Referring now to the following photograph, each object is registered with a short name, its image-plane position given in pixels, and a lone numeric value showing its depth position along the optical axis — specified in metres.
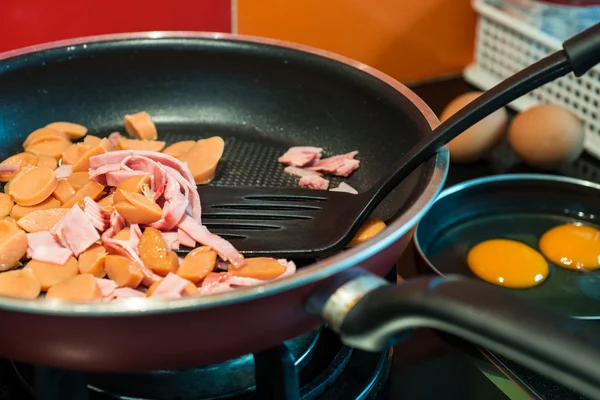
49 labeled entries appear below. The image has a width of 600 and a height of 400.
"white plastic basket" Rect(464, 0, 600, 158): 1.16
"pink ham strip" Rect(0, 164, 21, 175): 0.85
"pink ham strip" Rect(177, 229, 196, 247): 0.72
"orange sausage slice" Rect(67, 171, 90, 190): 0.83
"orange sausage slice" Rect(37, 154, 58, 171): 0.87
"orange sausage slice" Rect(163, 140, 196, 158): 0.91
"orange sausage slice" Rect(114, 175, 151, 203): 0.74
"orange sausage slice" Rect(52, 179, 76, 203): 0.81
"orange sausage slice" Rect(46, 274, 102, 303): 0.63
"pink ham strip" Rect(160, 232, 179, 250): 0.72
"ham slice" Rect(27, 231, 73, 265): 0.69
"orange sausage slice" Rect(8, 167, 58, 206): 0.79
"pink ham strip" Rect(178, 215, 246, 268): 0.69
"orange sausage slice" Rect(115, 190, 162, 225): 0.72
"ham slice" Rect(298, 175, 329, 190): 0.89
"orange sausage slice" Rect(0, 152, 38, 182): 0.87
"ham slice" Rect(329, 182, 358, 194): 0.88
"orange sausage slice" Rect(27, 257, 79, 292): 0.67
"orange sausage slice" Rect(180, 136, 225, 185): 0.88
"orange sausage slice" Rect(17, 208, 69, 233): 0.76
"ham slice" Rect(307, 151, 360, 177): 0.91
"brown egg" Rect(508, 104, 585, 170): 1.08
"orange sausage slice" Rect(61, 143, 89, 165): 0.87
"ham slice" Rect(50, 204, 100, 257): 0.71
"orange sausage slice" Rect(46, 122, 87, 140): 0.93
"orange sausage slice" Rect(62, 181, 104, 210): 0.78
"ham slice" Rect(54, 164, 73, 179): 0.86
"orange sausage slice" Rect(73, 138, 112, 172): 0.83
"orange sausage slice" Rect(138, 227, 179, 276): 0.68
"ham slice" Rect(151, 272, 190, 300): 0.61
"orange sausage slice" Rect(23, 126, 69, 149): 0.90
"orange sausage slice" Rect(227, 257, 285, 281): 0.67
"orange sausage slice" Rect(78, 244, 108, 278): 0.69
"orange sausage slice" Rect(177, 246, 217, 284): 0.67
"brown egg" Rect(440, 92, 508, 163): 1.12
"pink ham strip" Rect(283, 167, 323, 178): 0.91
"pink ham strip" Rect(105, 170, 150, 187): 0.77
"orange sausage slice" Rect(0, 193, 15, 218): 0.79
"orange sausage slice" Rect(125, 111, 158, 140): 0.94
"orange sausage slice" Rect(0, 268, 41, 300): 0.64
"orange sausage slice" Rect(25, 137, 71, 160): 0.88
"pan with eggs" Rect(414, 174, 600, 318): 0.90
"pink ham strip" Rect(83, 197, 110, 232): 0.74
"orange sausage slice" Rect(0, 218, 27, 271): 0.70
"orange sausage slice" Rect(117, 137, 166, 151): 0.89
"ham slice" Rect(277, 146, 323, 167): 0.92
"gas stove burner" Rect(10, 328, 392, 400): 0.59
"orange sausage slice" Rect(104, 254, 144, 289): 0.66
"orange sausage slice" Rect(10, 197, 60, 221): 0.78
